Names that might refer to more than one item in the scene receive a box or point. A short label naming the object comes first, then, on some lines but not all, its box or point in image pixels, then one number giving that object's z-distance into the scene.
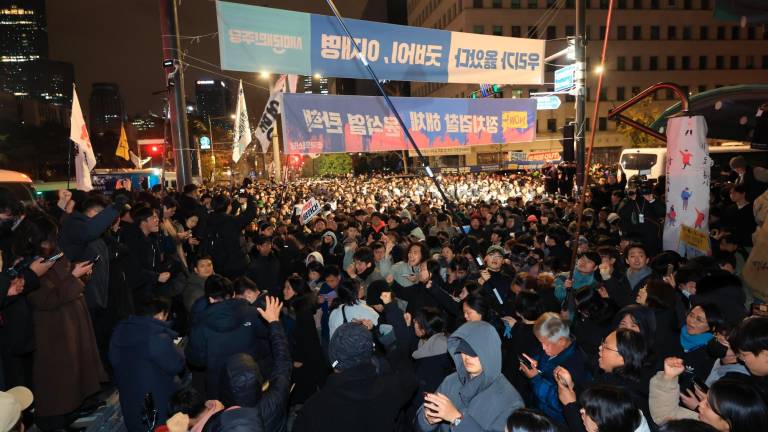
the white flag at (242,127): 11.01
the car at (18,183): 13.15
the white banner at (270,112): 7.79
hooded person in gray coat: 2.96
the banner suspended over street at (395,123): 7.74
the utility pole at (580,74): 10.61
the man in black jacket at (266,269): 7.30
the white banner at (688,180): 6.02
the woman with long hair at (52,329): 4.74
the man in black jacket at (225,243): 7.83
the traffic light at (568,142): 12.62
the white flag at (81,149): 9.48
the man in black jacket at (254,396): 2.70
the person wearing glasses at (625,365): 3.27
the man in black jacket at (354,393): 2.77
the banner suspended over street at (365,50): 6.87
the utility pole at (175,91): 7.81
